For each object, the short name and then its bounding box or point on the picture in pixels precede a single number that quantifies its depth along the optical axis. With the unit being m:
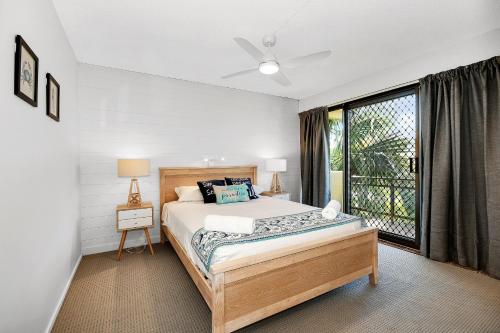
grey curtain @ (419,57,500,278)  2.47
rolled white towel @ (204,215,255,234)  1.91
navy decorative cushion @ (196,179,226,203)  3.41
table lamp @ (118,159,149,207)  3.08
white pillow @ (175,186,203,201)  3.47
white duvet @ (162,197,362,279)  1.77
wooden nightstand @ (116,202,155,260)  3.04
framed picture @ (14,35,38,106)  1.34
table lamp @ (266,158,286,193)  4.38
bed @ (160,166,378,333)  1.62
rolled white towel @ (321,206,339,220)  2.39
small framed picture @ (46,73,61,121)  1.92
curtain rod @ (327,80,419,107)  3.27
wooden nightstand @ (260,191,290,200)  4.32
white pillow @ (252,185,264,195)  4.01
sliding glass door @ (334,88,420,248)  3.39
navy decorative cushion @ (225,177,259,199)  3.71
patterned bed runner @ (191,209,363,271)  1.76
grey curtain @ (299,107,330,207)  4.48
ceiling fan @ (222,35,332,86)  2.11
